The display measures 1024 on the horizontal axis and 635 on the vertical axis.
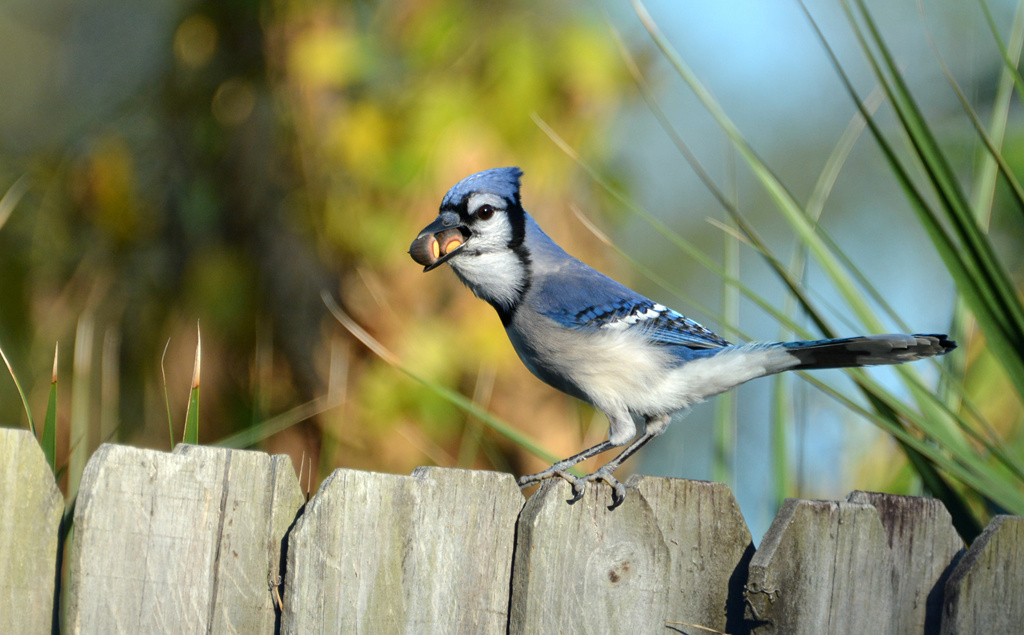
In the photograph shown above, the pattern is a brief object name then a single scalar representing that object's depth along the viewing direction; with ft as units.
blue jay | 26.90
